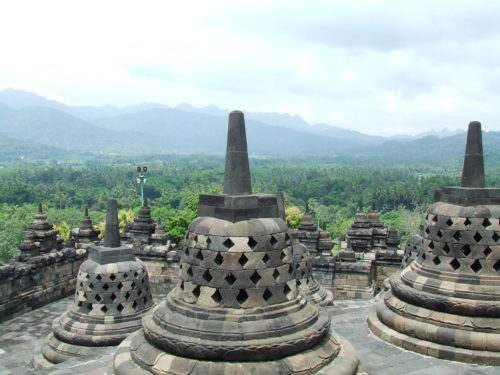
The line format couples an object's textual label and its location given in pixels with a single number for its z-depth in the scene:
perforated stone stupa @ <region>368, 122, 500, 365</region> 6.89
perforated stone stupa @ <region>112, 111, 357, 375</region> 5.07
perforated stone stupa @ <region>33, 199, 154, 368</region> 9.73
